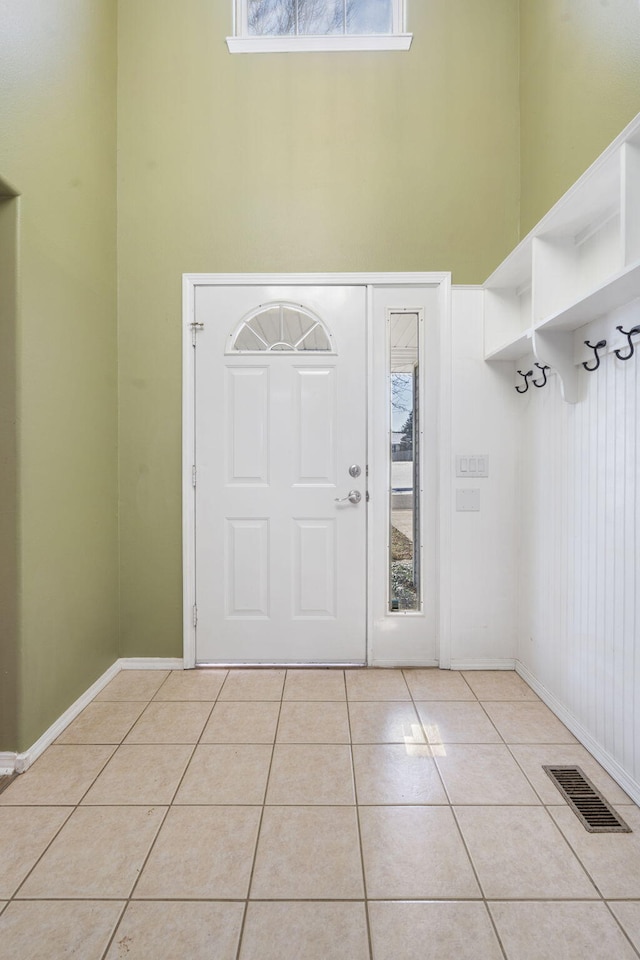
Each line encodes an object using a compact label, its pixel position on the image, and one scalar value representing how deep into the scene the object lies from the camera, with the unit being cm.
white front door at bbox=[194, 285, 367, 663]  283
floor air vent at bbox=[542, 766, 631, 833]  163
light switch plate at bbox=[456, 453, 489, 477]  283
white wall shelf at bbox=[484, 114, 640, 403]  150
